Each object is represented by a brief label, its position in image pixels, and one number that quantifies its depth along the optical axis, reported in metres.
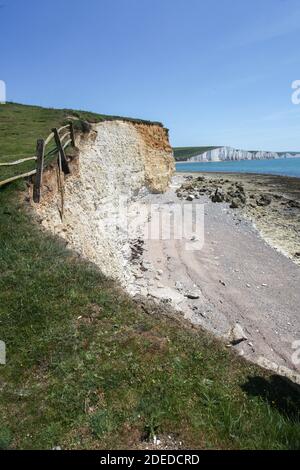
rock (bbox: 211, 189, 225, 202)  42.09
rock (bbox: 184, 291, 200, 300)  18.05
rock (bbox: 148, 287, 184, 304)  17.58
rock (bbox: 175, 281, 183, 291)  19.08
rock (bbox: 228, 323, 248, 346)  14.55
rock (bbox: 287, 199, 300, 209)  43.07
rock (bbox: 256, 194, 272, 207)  43.59
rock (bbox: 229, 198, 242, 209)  39.59
